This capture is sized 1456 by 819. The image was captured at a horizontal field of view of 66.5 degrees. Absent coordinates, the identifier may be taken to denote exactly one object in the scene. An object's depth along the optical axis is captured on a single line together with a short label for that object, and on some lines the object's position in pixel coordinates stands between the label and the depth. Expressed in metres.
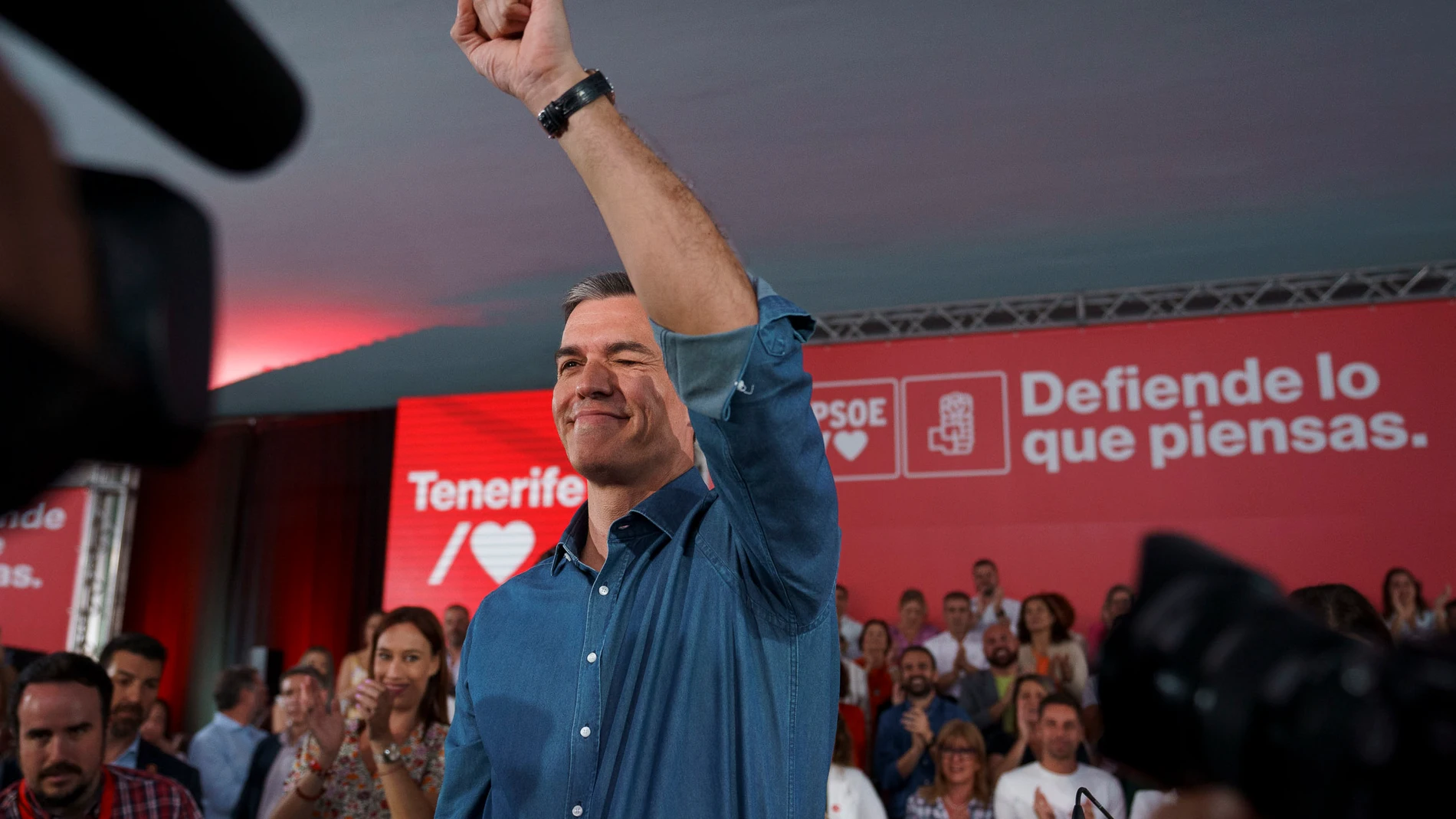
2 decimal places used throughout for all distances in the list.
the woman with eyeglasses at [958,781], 4.48
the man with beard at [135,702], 3.90
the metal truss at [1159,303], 6.35
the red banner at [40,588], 9.67
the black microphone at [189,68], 0.35
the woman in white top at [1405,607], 5.61
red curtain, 10.88
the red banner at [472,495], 8.37
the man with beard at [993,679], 5.46
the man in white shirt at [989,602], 6.25
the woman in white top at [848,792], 4.39
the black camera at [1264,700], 0.43
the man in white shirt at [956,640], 6.04
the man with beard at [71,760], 2.80
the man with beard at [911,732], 4.89
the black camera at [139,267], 0.31
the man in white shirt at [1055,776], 4.07
